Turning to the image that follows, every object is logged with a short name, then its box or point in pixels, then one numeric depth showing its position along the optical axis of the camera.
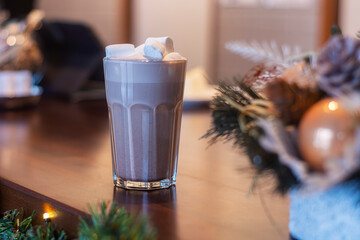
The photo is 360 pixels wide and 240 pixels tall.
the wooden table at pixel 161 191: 0.69
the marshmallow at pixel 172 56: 0.79
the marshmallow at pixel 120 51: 0.79
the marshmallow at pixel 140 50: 0.79
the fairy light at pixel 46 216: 0.79
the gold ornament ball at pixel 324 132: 0.50
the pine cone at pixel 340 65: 0.51
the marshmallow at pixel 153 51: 0.76
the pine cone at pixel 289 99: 0.55
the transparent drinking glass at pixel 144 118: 0.77
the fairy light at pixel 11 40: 1.90
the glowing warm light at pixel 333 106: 0.52
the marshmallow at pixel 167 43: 0.81
